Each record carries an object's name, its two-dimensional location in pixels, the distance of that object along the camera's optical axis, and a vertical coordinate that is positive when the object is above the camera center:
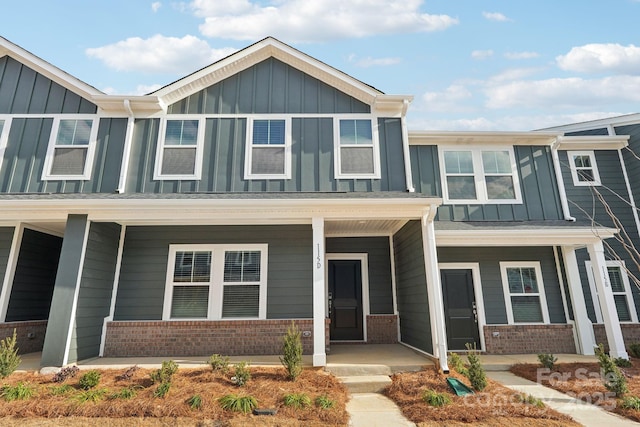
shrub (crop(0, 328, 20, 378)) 5.13 -0.91
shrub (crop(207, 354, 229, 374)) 5.46 -1.05
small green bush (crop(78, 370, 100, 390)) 4.79 -1.11
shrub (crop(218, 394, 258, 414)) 4.25 -1.30
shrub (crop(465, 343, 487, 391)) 4.94 -1.15
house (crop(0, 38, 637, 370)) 6.50 +1.50
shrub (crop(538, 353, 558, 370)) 6.16 -1.17
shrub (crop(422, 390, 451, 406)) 4.49 -1.34
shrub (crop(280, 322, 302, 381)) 5.20 -0.89
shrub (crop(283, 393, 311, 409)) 4.37 -1.31
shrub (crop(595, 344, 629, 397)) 4.86 -1.20
